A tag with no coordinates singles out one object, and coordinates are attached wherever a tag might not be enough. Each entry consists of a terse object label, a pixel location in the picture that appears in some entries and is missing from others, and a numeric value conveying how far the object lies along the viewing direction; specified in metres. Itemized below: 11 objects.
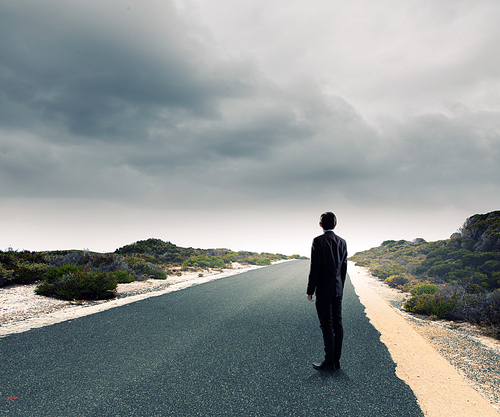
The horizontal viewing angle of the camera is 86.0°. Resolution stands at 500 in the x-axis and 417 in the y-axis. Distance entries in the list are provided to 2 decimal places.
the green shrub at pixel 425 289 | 10.48
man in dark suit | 4.16
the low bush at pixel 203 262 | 23.56
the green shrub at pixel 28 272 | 11.79
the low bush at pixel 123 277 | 13.49
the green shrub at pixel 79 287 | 9.55
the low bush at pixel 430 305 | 8.14
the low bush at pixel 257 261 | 31.40
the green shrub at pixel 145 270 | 15.84
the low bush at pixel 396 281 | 14.98
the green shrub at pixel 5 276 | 11.21
